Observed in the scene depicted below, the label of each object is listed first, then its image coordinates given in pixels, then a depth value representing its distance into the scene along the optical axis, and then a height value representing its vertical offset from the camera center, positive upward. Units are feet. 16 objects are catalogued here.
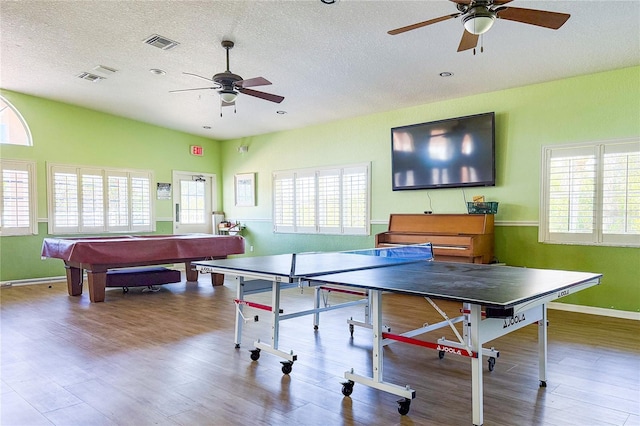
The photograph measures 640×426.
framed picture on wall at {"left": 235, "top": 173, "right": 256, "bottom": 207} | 28.96 +1.11
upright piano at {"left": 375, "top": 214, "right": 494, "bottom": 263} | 16.89 -1.34
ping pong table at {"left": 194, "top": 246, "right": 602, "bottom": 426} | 6.81 -1.56
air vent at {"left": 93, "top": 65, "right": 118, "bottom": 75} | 17.53 +5.82
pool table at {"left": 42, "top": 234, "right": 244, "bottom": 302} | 16.89 -2.05
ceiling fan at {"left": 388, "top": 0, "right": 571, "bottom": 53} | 8.61 +4.04
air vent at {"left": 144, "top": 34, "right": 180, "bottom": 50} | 14.35 +5.75
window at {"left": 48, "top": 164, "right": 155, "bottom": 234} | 23.26 +0.36
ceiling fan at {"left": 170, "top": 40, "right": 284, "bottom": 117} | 13.38 +3.92
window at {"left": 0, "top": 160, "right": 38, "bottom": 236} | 21.36 +0.45
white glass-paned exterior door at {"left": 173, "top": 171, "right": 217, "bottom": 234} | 28.68 +0.24
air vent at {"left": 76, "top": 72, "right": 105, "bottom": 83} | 18.48 +5.83
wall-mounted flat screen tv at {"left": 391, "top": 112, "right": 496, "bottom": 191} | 18.15 +2.34
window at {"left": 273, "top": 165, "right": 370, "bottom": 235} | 23.27 +0.24
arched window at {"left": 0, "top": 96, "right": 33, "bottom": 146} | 21.48 +4.17
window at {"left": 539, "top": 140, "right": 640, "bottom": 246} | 15.14 +0.33
